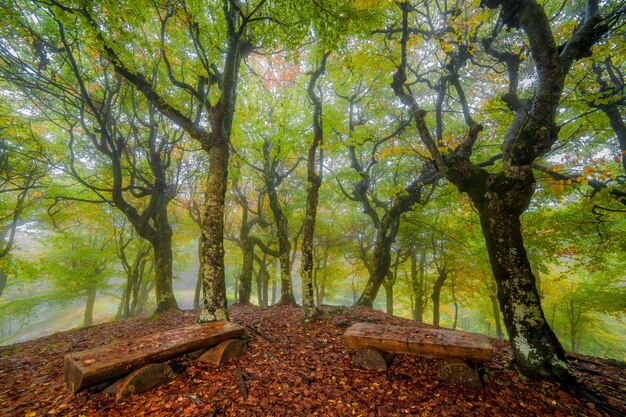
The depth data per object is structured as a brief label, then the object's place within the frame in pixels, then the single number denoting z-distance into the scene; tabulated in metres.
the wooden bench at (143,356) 3.40
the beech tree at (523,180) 4.30
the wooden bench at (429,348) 4.20
